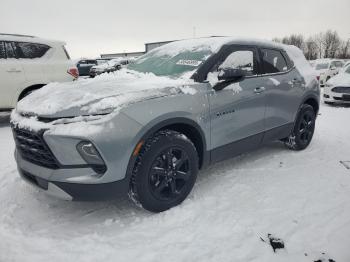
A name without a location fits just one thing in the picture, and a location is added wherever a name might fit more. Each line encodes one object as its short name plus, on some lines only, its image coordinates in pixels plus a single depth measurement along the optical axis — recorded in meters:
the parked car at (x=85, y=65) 22.95
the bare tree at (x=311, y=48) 72.25
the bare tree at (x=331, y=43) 70.62
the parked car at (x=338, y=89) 10.00
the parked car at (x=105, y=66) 21.30
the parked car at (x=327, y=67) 16.89
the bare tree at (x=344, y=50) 68.29
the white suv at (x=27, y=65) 6.83
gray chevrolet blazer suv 2.63
